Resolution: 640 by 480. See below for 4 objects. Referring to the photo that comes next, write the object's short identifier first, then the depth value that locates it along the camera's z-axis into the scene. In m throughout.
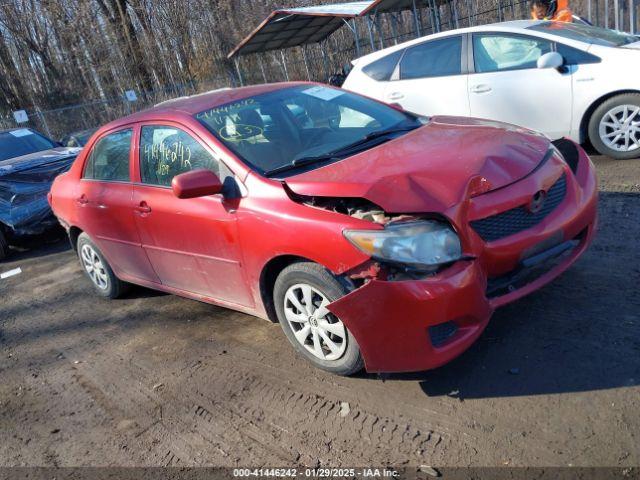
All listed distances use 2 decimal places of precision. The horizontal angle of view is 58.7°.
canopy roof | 13.41
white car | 5.83
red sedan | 2.79
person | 8.45
